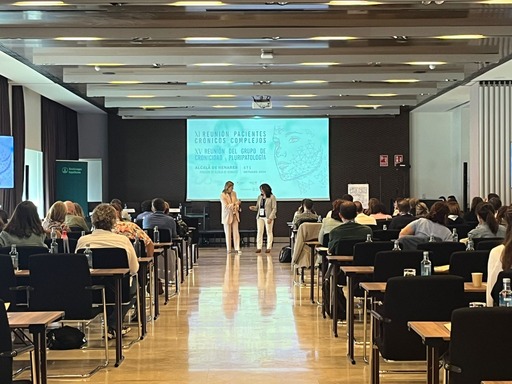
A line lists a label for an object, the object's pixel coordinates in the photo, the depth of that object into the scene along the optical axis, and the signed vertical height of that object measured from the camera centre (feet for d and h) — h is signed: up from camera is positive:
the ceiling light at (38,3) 29.14 +5.47
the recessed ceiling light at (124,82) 49.87 +4.98
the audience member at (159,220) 41.57 -2.25
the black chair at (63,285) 22.20 -2.78
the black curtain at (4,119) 50.44 +3.01
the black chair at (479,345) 12.94 -2.55
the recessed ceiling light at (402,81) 50.24 +4.91
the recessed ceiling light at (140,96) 58.03 +4.84
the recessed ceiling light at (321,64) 43.06 +5.05
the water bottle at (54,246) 26.43 -2.19
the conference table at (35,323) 15.74 -2.65
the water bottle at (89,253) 25.11 -2.25
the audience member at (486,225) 28.55 -1.80
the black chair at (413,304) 17.26 -2.62
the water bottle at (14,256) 24.17 -2.24
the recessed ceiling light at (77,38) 35.73 +5.30
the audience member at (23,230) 26.11 -1.65
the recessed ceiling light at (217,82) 50.17 +4.99
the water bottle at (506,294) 14.71 -2.05
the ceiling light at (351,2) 29.46 +5.45
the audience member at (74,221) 34.92 -1.89
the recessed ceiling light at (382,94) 57.11 +4.74
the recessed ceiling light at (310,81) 50.19 +4.93
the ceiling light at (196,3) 29.27 +5.44
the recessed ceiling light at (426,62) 43.06 +5.06
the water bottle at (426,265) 21.29 -2.29
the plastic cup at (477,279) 19.93 -2.46
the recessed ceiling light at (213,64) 42.96 +5.07
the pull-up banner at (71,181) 63.31 -0.65
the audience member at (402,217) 36.27 -1.98
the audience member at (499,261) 16.53 -1.74
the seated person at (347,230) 30.27 -2.05
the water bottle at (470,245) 25.19 -2.19
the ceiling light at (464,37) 36.18 +5.27
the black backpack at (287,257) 53.88 -5.17
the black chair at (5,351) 14.52 -2.88
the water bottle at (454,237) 29.15 -2.23
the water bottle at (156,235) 36.85 -2.60
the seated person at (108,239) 25.76 -1.94
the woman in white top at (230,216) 62.54 -3.18
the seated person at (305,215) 46.17 -2.40
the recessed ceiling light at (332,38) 36.24 +5.29
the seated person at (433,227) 29.12 -1.89
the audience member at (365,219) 38.93 -2.19
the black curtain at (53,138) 61.21 +2.44
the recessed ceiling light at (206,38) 35.87 +5.26
